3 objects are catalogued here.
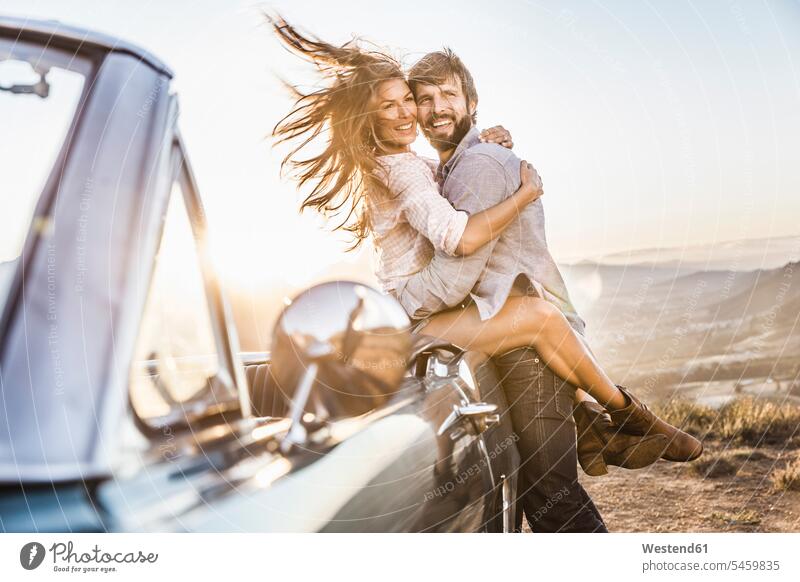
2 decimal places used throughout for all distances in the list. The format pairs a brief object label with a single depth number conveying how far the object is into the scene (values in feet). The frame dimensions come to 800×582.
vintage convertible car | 3.58
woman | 7.61
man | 7.29
